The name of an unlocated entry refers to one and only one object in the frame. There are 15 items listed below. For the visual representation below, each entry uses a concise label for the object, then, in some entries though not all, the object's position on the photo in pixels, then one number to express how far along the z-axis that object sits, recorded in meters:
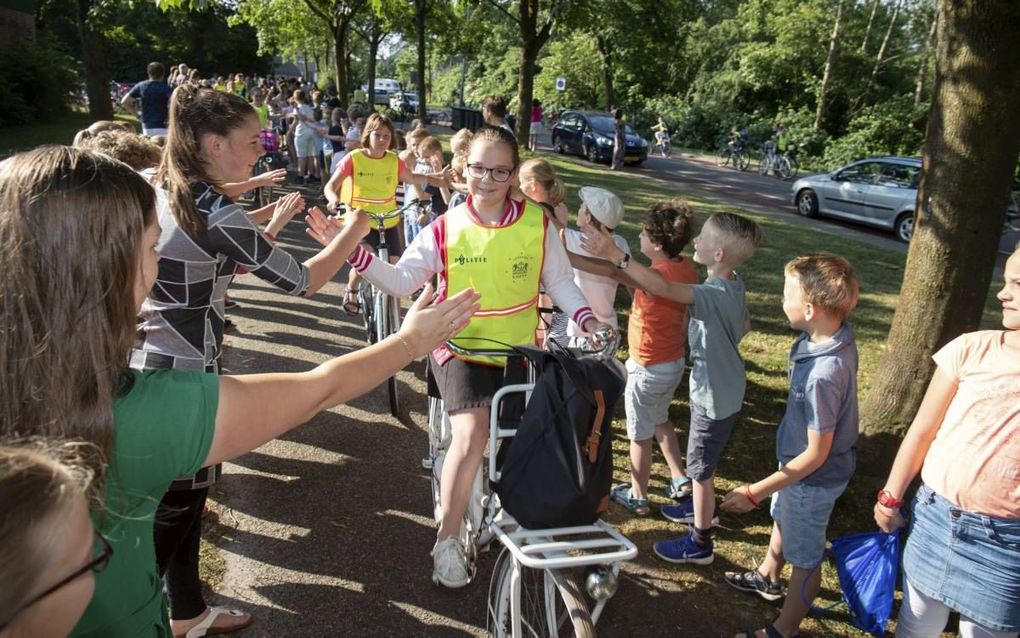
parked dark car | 24.27
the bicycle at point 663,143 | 30.28
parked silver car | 14.65
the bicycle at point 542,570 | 2.15
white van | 62.85
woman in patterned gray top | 2.53
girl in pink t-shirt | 2.25
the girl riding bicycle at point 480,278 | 2.92
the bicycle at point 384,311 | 5.28
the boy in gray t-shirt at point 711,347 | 3.38
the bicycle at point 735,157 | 27.67
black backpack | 2.26
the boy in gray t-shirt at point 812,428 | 2.80
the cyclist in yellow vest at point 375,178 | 6.05
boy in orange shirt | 3.77
